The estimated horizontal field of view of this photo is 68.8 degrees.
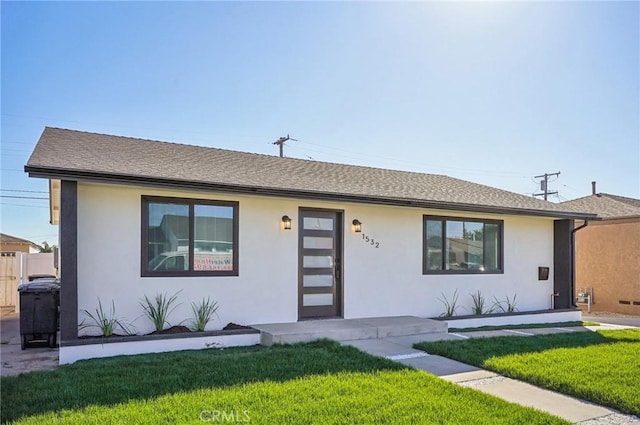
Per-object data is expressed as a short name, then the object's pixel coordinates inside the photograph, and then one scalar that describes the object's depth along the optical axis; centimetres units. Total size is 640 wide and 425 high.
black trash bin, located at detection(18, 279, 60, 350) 719
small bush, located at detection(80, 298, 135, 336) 693
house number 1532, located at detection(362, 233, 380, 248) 928
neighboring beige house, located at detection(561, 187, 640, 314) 1373
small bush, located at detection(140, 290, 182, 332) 727
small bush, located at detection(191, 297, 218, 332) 754
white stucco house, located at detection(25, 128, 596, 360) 703
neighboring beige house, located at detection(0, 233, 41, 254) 2306
